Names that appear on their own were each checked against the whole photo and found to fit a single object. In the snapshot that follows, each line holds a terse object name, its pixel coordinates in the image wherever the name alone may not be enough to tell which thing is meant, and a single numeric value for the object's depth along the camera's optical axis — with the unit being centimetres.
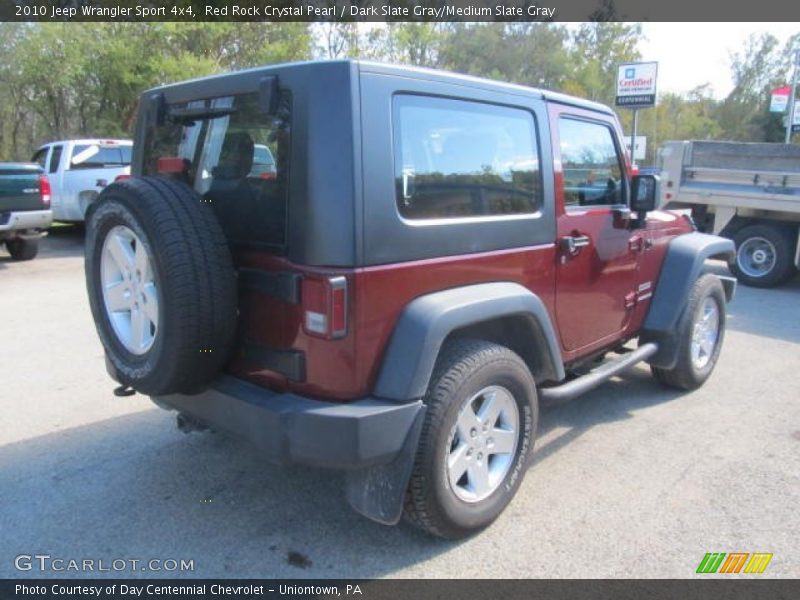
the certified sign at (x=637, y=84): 1524
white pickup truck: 1191
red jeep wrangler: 238
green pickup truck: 955
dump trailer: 869
